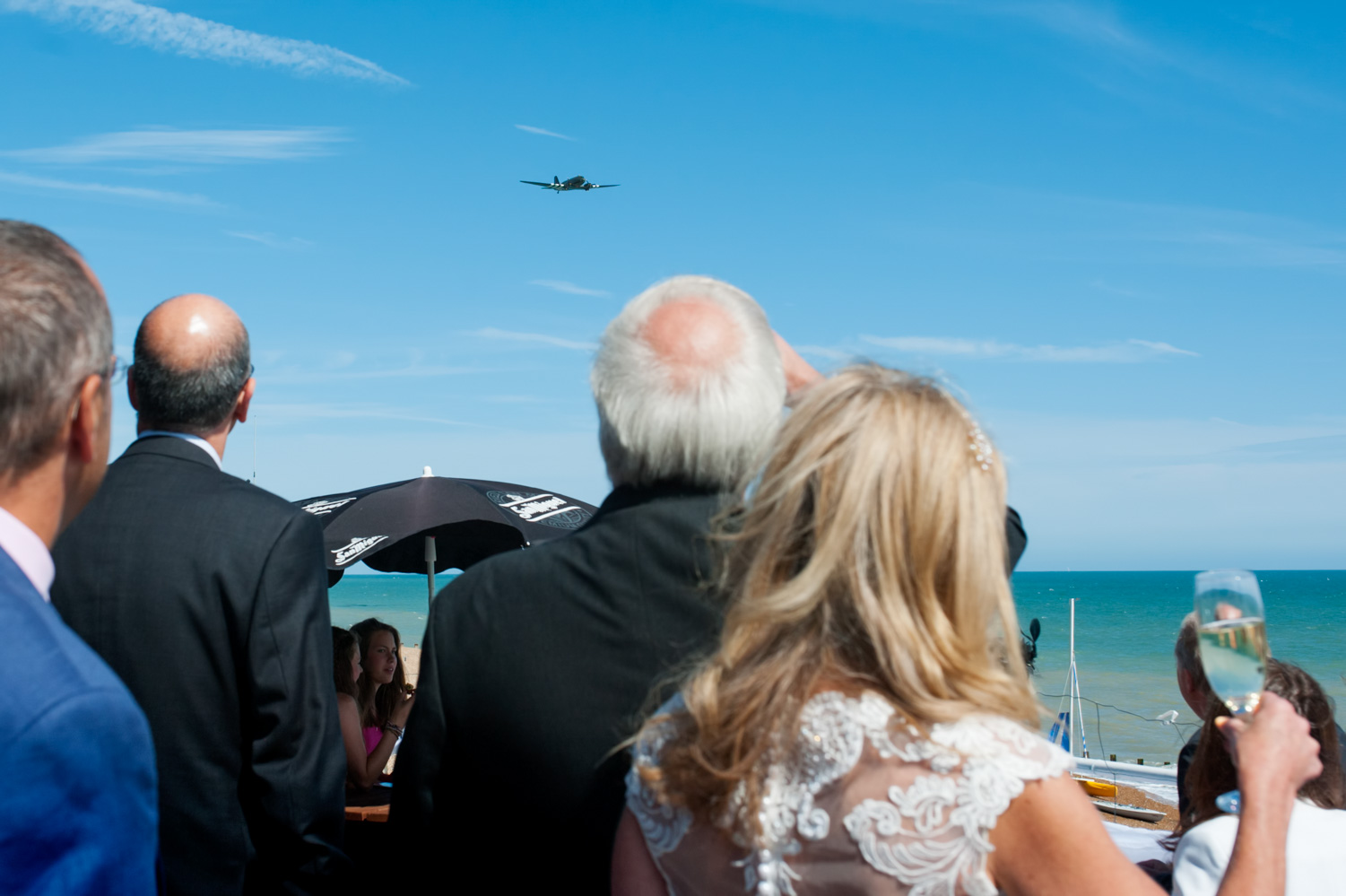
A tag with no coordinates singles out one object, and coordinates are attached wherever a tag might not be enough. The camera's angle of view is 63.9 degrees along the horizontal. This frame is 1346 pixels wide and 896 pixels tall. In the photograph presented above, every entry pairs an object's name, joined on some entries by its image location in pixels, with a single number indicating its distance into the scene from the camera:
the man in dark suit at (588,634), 1.71
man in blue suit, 1.02
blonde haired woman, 1.32
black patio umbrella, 6.17
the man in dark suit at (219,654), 2.26
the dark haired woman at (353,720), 5.38
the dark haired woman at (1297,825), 2.51
